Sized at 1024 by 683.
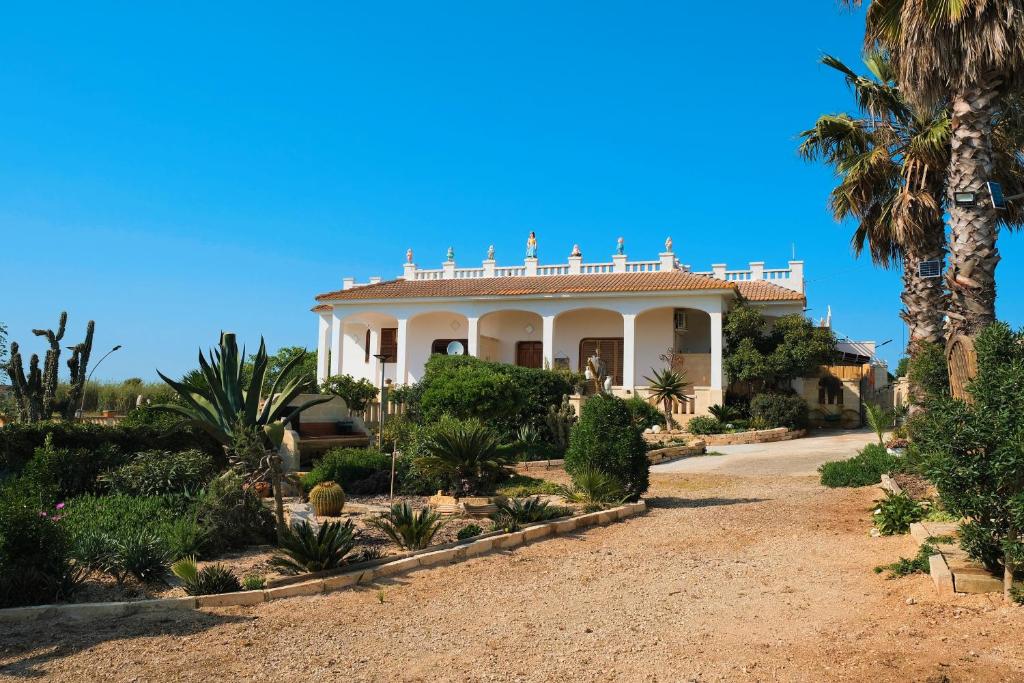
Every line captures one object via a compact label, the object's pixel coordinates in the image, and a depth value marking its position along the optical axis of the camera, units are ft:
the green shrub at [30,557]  20.66
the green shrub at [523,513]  31.18
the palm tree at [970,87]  35.60
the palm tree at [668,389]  84.94
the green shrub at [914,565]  23.00
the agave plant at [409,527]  27.45
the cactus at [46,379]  57.77
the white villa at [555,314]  98.32
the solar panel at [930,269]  49.70
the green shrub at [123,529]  23.39
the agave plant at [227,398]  37.27
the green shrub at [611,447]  37.68
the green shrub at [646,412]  82.27
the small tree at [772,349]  90.53
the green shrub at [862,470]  42.83
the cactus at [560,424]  64.54
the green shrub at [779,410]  86.33
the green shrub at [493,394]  58.23
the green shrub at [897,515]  29.55
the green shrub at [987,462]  18.70
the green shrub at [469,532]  28.96
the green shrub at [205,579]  21.66
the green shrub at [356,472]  43.60
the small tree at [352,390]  94.38
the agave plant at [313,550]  23.85
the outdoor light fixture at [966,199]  36.68
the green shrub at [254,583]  22.35
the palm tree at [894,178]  51.65
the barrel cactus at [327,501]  34.37
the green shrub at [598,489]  36.81
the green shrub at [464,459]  37.96
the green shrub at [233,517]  27.30
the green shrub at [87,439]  36.47
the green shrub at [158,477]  34.01
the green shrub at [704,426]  82.58
